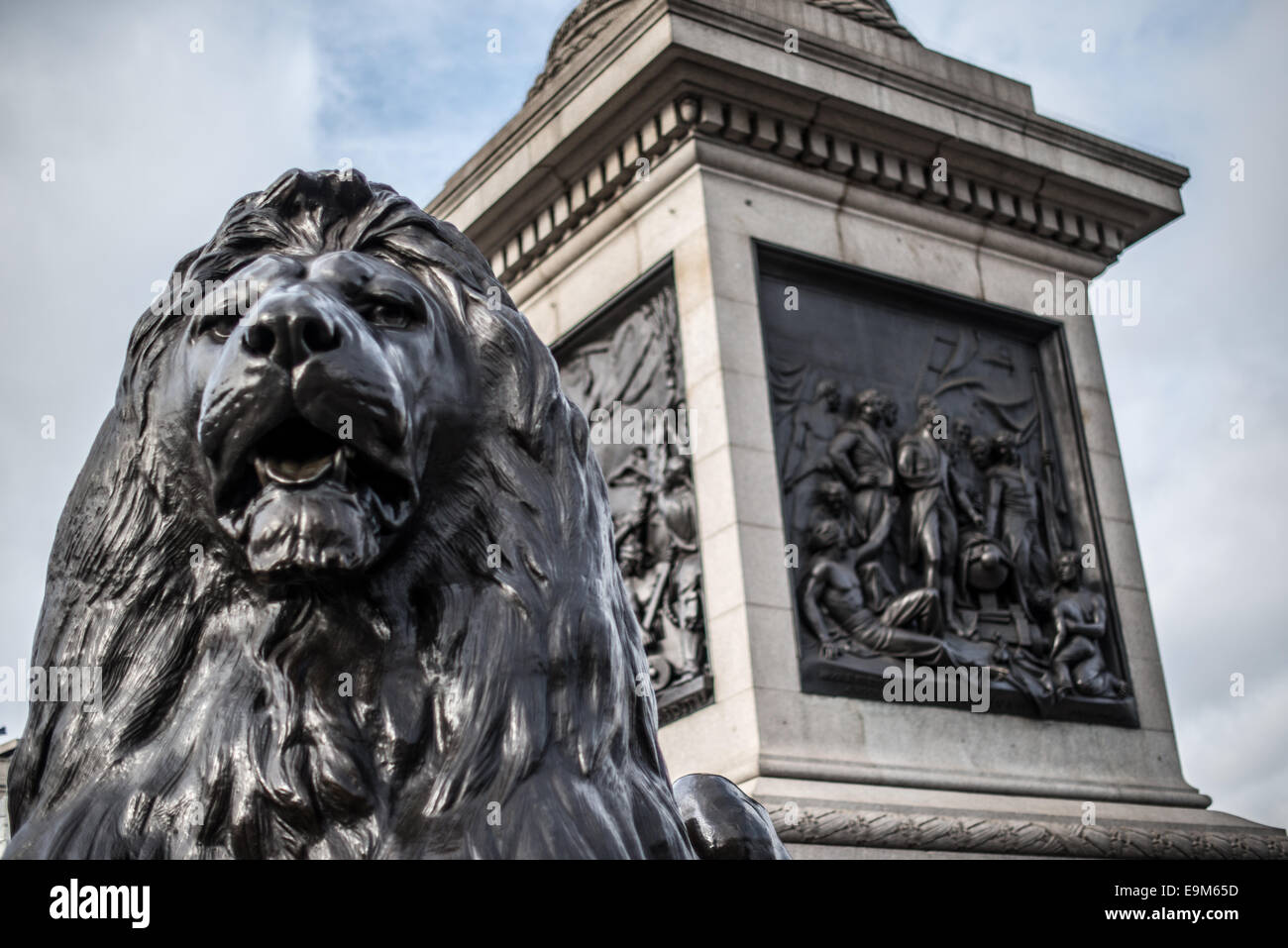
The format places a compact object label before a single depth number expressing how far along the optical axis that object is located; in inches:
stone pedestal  278.5
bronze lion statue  73.2
